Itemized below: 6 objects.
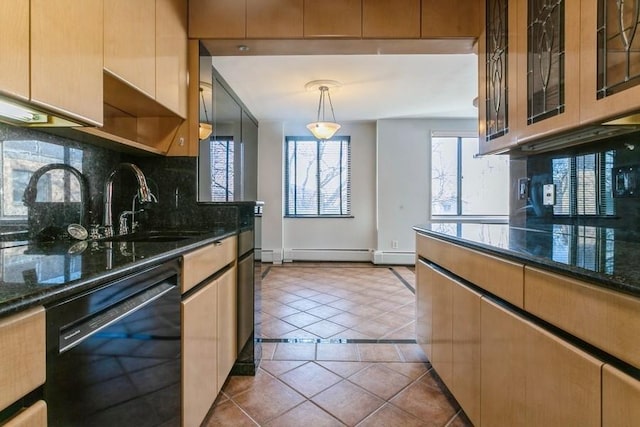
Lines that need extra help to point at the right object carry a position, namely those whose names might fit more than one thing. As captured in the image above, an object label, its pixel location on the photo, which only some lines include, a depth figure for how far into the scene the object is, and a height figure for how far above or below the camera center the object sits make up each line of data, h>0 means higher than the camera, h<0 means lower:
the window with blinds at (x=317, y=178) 6.02 +0.66
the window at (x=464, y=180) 5.74 +0.60
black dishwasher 0.70 -0.37
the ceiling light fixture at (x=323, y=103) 3.90 +1.36
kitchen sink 1.71 -0.12
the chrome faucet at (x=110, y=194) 1.64 +0.10
